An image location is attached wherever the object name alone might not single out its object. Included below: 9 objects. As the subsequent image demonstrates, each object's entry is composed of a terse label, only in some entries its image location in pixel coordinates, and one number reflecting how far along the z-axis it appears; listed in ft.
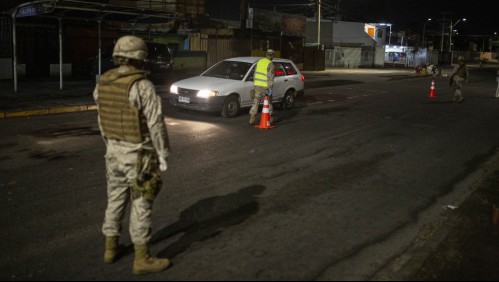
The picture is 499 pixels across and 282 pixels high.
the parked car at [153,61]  70.28
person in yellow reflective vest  37.63
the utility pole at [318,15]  125.70
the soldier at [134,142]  12.80
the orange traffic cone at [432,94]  67.45
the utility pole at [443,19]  289.21
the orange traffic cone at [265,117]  37.01
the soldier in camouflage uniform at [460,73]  59.00
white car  40.47
